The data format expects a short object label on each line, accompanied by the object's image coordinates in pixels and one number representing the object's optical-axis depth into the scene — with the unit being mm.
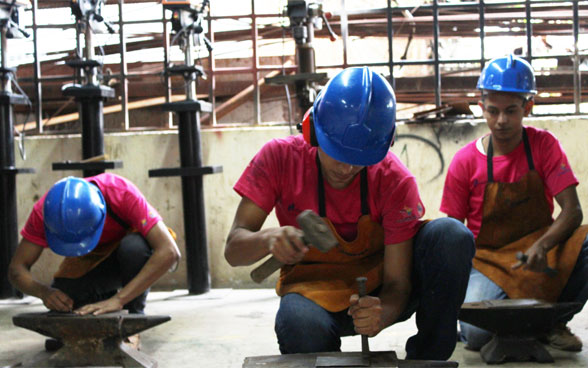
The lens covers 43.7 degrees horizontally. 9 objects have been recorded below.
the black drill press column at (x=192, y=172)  4695
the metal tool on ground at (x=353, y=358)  1906
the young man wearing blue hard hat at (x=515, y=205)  3207
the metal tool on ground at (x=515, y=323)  2916
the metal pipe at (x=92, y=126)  4734
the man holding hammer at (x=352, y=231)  2102
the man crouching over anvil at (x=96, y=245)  3256
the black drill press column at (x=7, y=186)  4793
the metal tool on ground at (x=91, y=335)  2986
